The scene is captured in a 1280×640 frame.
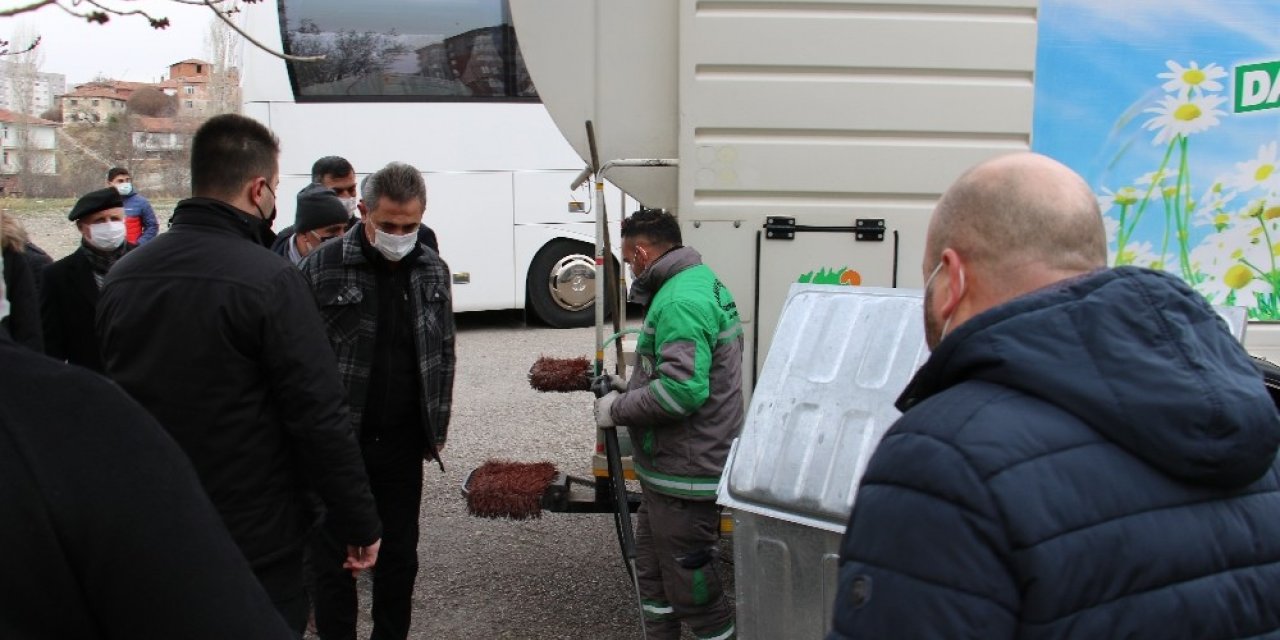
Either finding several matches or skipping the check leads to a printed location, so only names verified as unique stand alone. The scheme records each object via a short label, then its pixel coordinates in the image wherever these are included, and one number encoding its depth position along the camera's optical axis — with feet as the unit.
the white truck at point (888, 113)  12.09
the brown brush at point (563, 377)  15.75
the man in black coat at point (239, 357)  8.43
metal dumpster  7.89
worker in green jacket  11.36
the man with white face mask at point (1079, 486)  3.72
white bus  33.22
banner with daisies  12.30
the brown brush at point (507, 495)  13.57
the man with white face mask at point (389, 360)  11.79
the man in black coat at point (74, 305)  13.42
